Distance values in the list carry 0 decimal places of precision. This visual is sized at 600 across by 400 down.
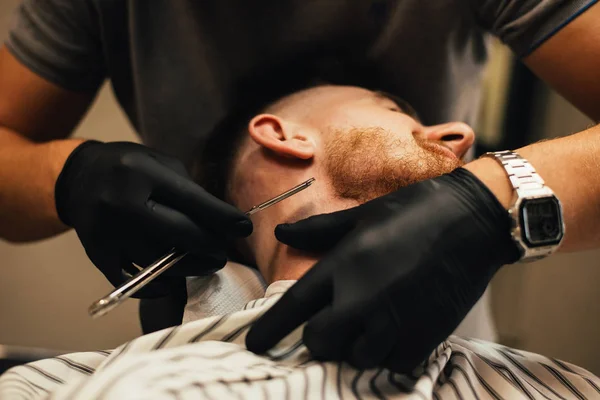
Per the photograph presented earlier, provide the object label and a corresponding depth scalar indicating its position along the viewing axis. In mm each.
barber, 756
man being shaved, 521
